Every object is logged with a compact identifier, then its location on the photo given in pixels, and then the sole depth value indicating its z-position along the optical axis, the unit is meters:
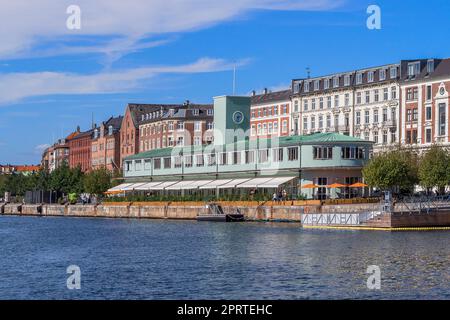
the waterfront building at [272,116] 153.75
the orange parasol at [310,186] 106.74
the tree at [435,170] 102.44
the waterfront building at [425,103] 119.62
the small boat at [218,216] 104.69
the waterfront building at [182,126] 177.88
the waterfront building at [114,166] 195.60
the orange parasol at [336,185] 105.52
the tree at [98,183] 165.62
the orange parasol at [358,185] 103.99
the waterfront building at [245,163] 111.25
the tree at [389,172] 101.81
